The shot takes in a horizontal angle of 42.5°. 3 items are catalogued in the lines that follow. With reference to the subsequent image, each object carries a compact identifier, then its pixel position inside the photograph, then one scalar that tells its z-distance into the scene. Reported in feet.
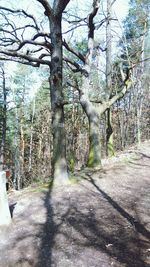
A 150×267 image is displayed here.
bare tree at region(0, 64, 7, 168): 46.31
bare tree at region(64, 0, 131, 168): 20.02
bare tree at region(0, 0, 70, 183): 16.39
